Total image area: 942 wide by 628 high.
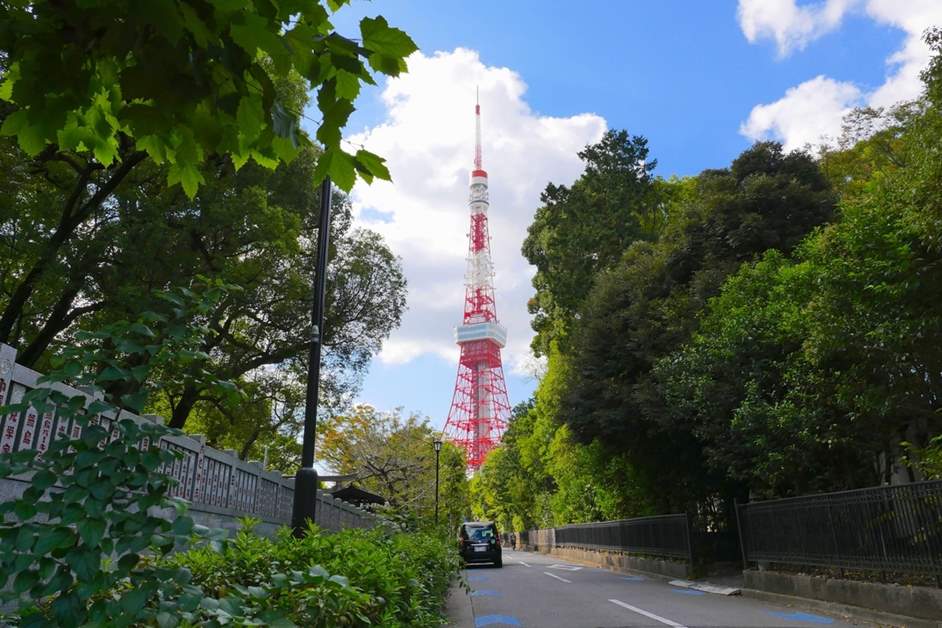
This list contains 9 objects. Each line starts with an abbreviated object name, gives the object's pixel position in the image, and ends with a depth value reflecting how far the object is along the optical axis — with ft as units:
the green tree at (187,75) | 6.10
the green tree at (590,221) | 76.59
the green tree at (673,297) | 51.90
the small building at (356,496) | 69.87
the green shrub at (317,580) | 7.47
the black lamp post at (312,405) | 23.03
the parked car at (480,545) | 73.20
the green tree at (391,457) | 99.91
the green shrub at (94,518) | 5.82
